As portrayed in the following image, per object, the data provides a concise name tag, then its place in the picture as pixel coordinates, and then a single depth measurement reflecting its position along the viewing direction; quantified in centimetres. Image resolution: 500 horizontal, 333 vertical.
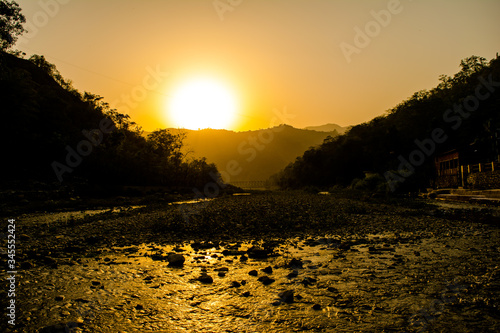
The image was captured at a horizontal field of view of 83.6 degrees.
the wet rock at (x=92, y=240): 846
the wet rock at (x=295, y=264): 586
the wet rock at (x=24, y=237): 888
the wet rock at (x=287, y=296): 414
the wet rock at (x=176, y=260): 603
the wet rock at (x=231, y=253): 691
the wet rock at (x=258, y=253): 665
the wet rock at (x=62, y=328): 325
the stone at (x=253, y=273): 535
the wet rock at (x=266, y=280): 489
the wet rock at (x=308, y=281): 487
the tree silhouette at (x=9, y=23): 3375
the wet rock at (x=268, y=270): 546
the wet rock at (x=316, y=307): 390
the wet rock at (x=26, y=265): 566
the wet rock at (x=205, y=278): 503
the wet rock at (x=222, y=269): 562
